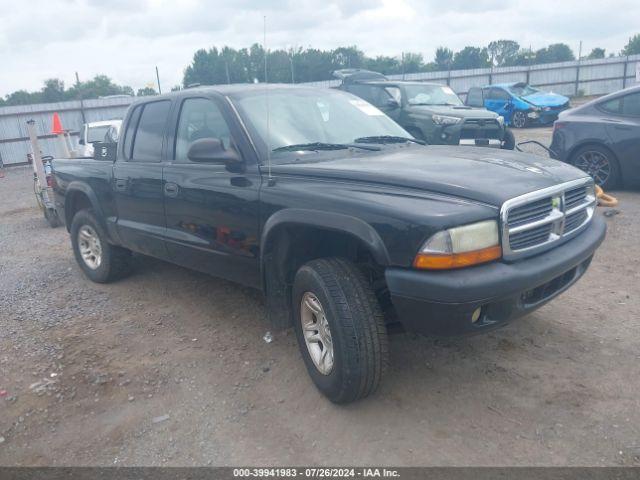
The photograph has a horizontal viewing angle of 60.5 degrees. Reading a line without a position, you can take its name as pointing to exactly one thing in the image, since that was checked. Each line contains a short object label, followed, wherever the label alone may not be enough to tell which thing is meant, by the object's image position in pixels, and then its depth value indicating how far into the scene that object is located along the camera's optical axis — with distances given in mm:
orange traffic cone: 9922
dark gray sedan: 7254
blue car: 17625
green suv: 9930
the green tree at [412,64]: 31750
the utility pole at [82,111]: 20670
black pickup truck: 2629
